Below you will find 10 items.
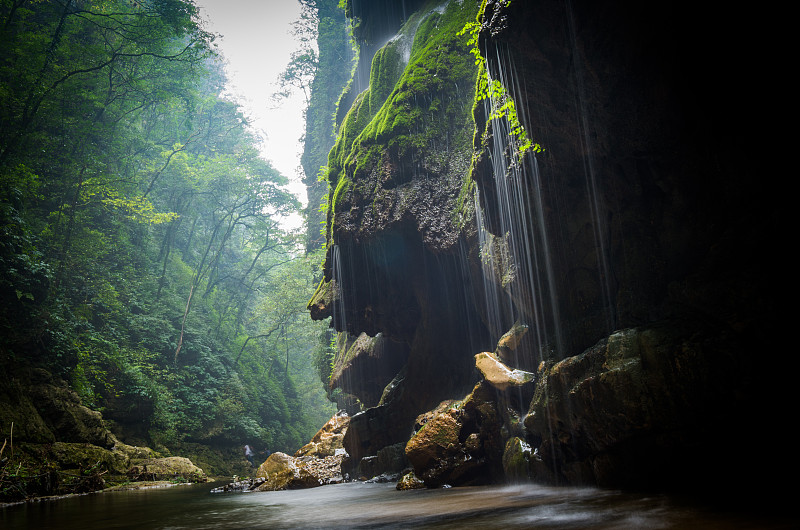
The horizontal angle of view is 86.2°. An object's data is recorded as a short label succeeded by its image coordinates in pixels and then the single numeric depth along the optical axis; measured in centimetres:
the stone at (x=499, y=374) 774
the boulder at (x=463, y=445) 813
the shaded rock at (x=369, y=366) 1767
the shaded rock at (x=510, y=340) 833
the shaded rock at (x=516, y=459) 695
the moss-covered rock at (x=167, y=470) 1404
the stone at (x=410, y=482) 855
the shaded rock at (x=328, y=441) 1538
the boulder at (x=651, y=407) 450
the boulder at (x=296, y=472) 1186
